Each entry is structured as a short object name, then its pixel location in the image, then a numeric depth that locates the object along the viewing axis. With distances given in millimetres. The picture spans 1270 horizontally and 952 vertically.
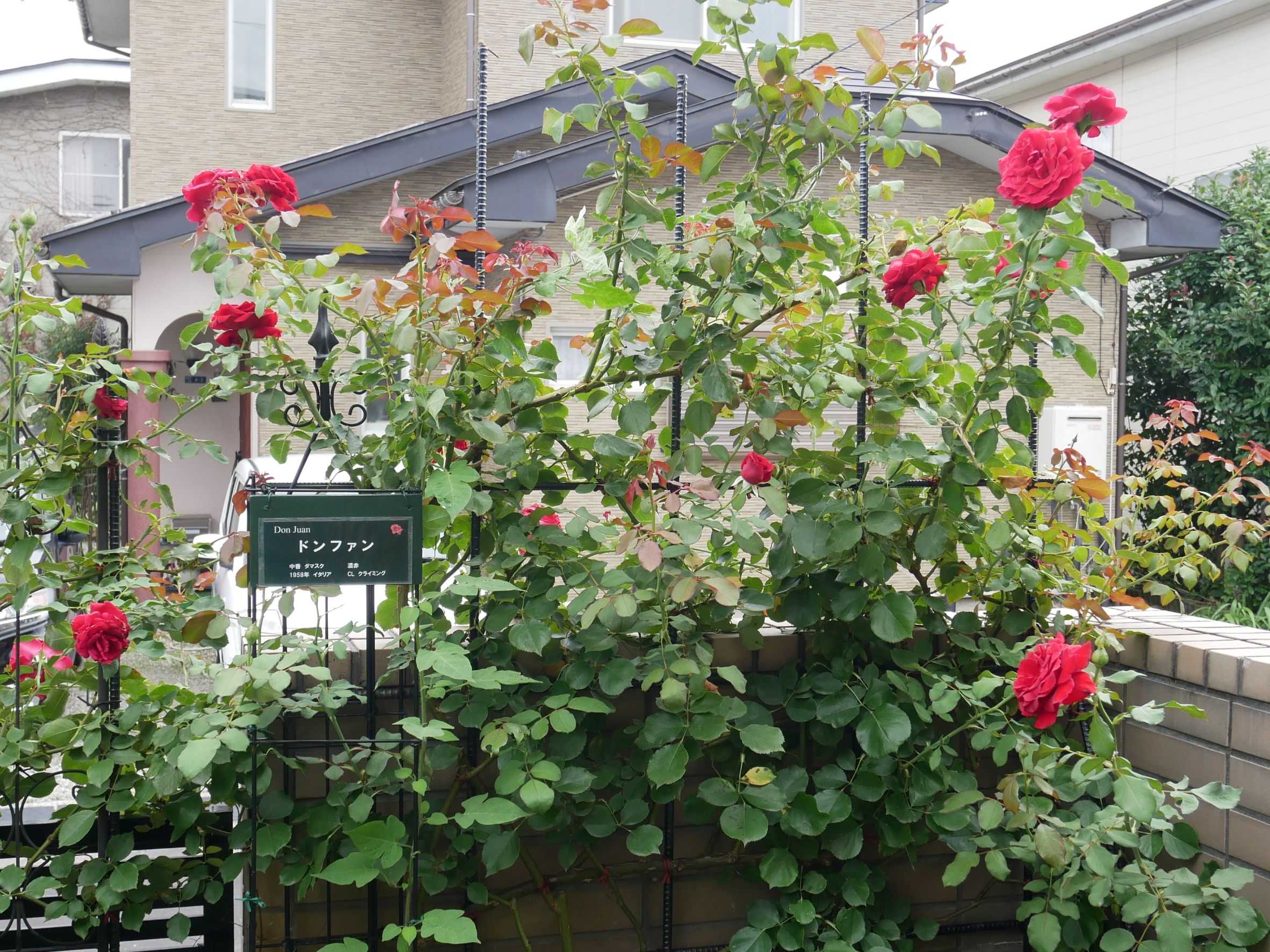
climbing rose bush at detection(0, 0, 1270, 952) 1962
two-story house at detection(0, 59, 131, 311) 15453
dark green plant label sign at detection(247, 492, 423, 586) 1923
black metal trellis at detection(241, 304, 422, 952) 2002
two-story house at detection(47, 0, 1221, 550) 8539
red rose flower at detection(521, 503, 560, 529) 2162
